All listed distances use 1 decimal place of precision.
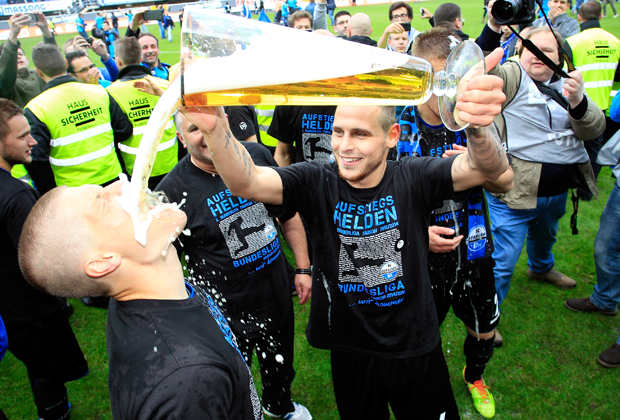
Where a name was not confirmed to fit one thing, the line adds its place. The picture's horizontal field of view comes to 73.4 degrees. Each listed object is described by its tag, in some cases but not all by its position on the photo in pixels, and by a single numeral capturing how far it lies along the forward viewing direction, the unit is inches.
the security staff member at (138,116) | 178.7
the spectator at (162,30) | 884.0
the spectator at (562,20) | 279.0
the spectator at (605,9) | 725.3
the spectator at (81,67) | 215.3
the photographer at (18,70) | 192.9
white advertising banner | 1262.3
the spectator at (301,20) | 245.8
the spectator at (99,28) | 528.4
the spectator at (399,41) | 231.2
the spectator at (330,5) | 721.0
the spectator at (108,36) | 543.2
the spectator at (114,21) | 607.5
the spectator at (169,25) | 842.8
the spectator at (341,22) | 352.9
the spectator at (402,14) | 274.3
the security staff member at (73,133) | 155.6
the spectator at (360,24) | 244.5
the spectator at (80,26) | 587.9
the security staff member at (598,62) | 200.5
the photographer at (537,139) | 119.3
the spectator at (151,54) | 257.3
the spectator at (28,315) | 105.7
